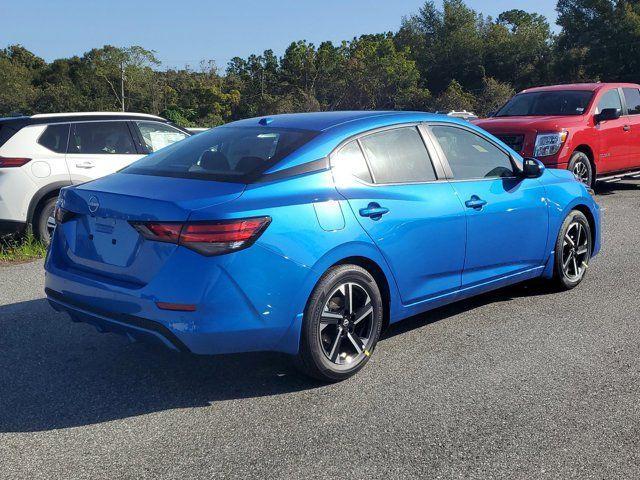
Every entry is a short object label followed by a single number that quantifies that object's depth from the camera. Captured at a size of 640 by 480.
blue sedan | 3.94
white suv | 8.36
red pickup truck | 11.05
